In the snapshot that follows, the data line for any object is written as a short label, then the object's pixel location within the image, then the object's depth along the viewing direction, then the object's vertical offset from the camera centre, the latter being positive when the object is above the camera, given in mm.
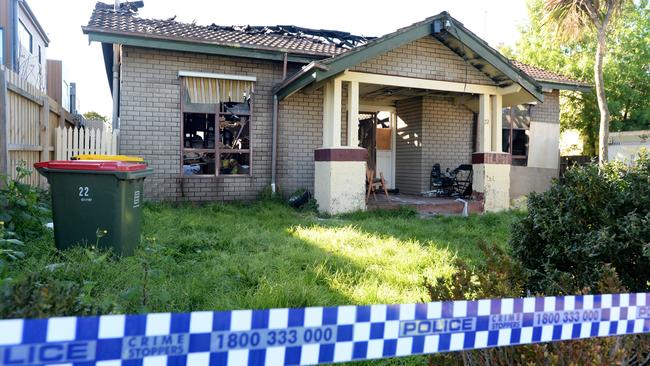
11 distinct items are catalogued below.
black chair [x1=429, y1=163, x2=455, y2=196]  12898 -450
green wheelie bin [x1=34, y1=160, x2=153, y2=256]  5199 -427
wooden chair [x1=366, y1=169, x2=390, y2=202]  11156 -423
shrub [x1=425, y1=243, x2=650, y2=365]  2418 -885
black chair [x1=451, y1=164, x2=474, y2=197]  12898 -419
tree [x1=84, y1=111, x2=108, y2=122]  44906 +4310
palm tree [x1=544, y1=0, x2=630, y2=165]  12641 +3918
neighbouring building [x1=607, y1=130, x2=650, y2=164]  15555 +916
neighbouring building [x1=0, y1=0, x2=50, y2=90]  16359 +4394
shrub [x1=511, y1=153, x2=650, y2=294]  3402 -459
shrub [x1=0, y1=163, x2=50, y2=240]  5522 -561
